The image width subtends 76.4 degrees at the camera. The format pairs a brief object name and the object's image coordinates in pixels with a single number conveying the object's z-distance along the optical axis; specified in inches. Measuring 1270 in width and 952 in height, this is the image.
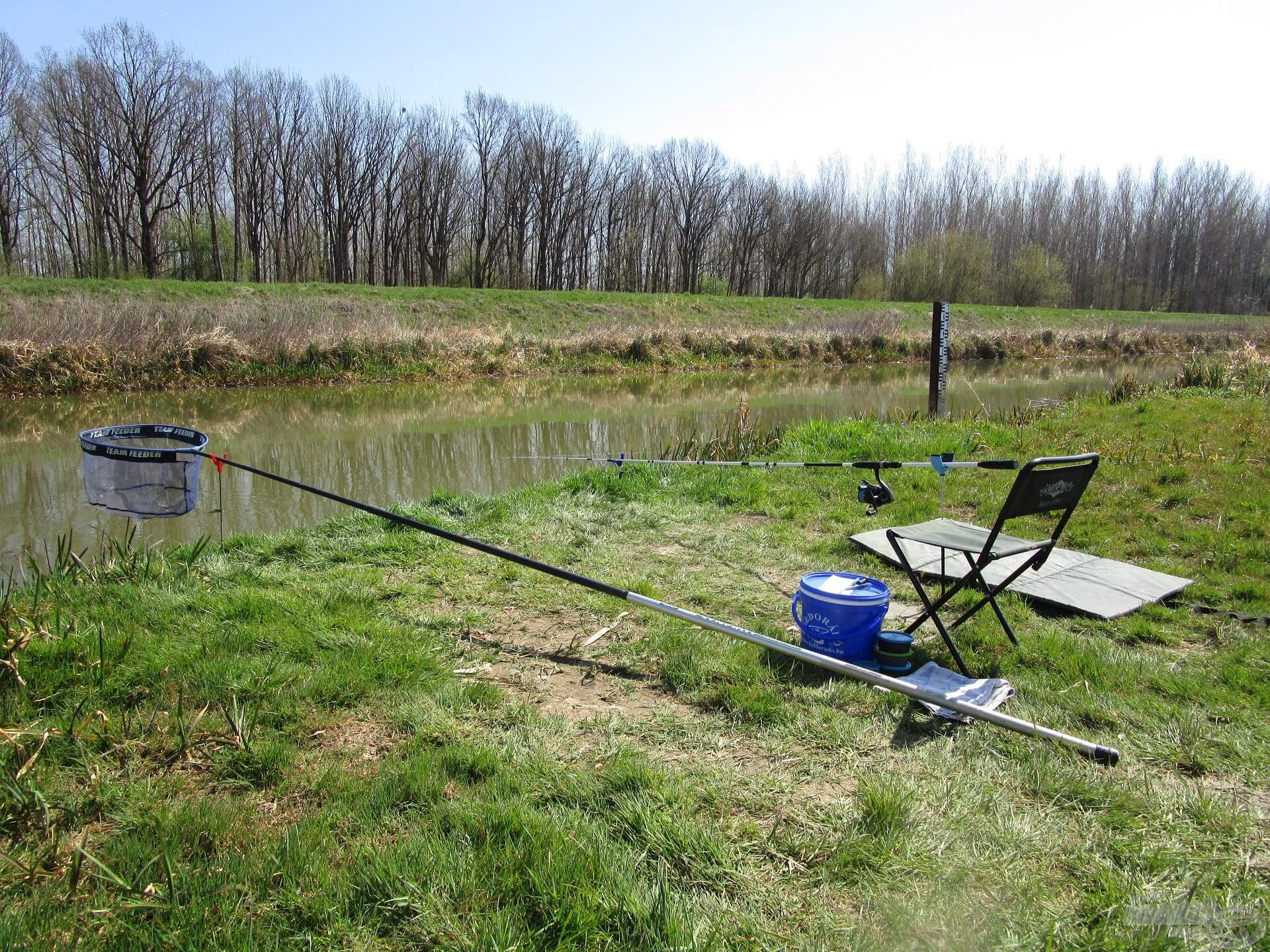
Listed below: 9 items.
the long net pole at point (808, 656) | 114.7
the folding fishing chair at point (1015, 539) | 134.3
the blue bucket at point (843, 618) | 147.2
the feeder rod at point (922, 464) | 181.8
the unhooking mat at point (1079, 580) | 178.5
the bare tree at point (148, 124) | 1445.6
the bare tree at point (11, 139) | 1360.7
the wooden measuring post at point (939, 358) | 440.1
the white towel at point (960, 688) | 130.1
